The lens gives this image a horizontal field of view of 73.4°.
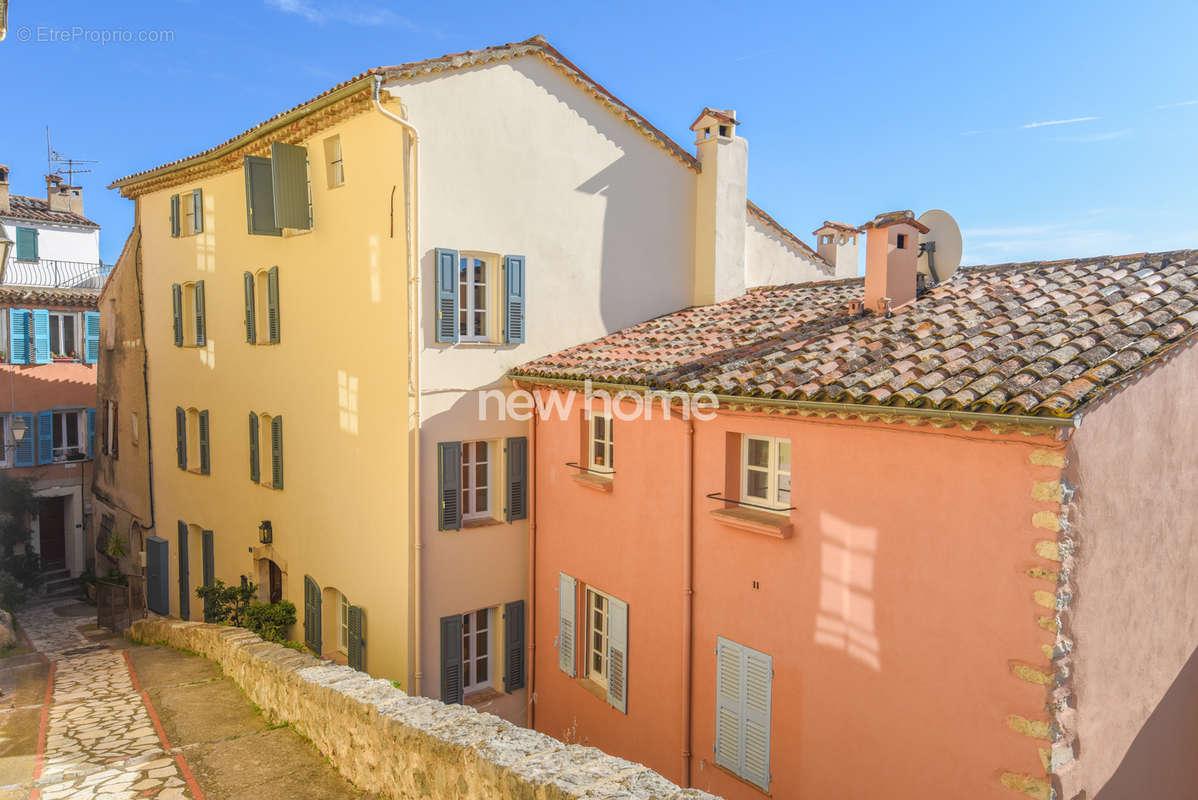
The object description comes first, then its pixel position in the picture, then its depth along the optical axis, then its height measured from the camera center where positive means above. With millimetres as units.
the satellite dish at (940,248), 10516 +1530
